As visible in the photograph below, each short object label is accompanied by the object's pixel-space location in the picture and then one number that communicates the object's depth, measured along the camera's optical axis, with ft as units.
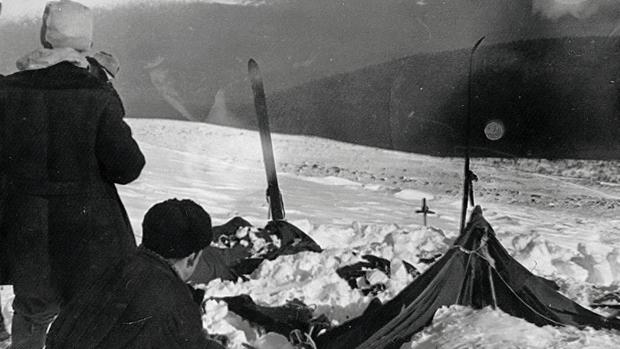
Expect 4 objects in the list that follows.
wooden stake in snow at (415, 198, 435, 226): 14.34
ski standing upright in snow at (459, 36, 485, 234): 12.02
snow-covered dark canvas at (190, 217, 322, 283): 10.95
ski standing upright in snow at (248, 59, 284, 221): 14.47
